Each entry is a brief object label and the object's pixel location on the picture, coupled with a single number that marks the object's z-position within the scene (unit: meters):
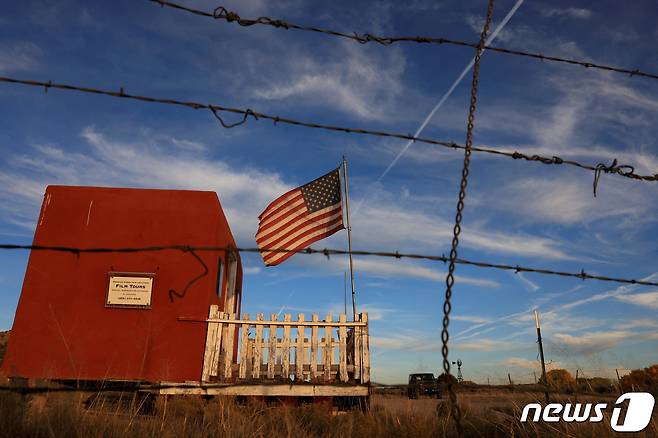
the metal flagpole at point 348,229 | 10.72
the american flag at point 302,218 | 11.52
